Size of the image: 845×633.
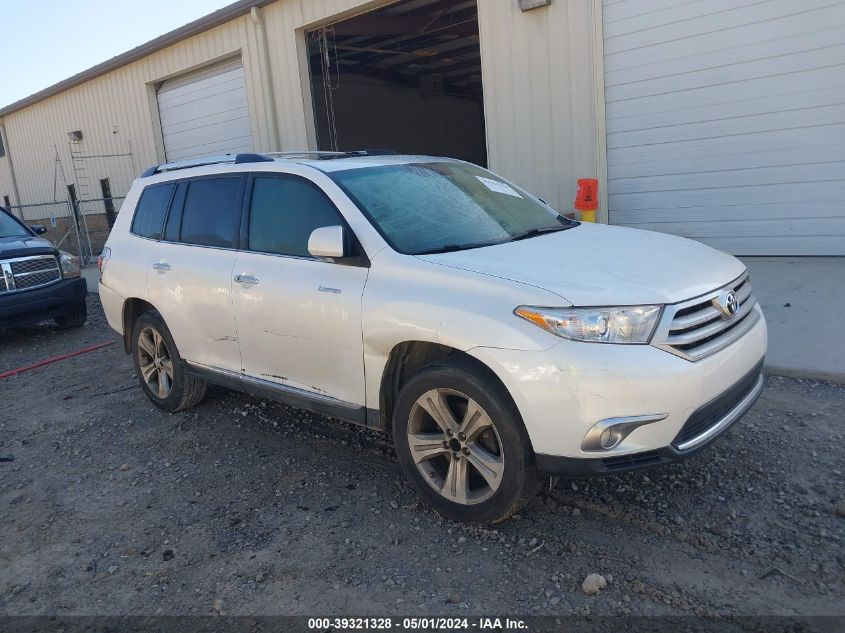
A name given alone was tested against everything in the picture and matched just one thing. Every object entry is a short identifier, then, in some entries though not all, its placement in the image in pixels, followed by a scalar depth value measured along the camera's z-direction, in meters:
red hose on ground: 7.25
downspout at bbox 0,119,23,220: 21.65
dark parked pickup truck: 8.31
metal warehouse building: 7.01
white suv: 2.96
